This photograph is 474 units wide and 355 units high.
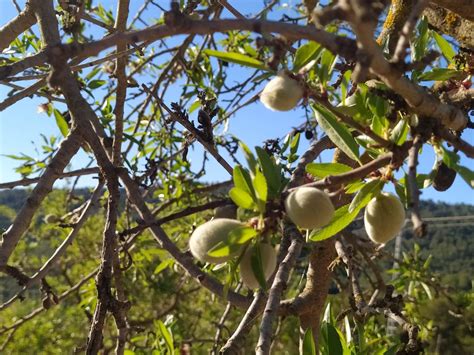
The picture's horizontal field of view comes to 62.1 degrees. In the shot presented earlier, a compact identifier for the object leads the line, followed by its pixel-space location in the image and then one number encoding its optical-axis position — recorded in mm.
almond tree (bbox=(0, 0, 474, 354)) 172
